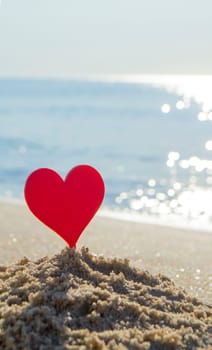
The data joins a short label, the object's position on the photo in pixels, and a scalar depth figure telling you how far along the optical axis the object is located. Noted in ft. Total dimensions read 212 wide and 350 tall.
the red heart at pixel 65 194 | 1.77
